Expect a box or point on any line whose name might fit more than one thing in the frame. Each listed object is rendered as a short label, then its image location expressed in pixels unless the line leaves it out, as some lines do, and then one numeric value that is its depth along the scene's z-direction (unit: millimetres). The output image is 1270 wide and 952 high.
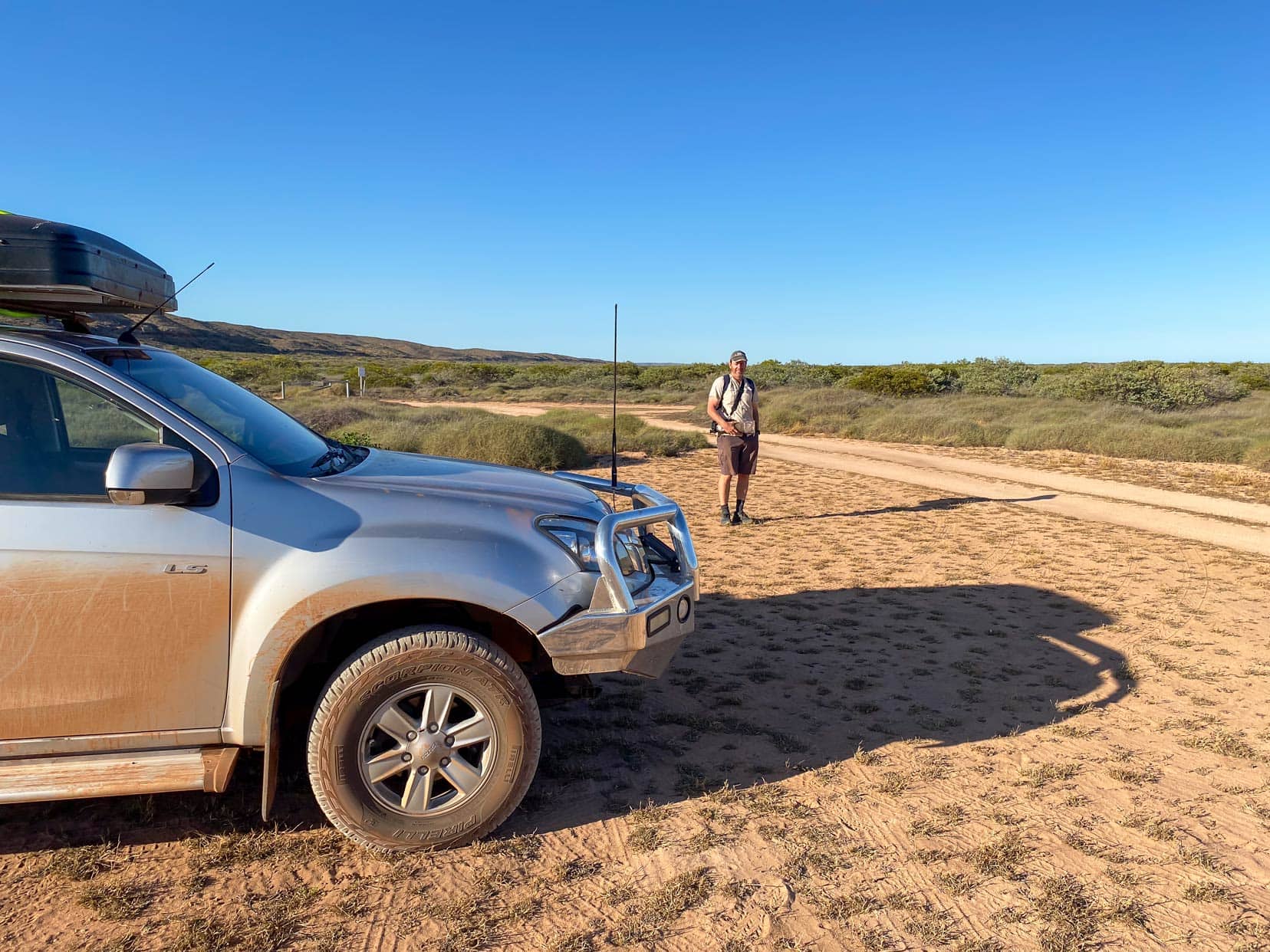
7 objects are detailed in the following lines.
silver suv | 2824
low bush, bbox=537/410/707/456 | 18828
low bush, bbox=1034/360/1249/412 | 29328
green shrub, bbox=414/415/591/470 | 15547
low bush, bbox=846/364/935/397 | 38812
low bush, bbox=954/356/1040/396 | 37688
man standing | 9641
